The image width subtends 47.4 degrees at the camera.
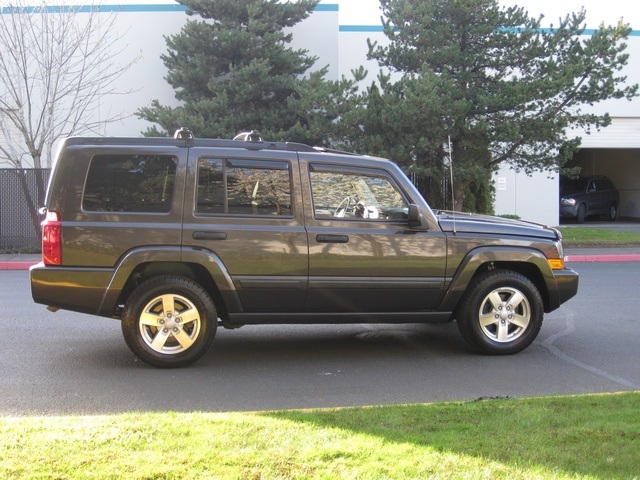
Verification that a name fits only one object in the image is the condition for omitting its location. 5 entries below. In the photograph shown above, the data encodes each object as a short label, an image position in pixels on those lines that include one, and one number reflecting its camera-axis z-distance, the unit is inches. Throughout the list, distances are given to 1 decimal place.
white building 901.2
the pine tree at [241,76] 750.5
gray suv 249.8
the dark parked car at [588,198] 1122.7
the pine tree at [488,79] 697.6
